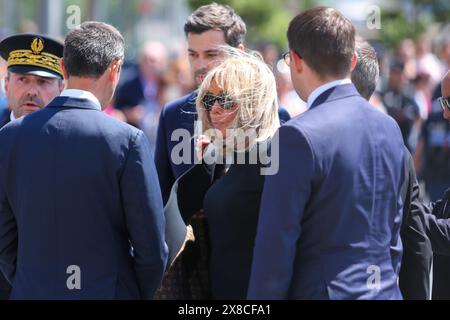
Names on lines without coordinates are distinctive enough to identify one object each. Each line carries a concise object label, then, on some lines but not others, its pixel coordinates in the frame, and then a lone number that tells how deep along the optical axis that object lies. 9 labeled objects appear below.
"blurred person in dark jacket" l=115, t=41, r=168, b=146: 20.86
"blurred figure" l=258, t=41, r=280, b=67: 26.88
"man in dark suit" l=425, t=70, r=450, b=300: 7.64
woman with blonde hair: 7.21
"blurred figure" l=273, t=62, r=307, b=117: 21.81
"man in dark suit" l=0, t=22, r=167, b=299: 6.82
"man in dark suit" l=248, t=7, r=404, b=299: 6.16
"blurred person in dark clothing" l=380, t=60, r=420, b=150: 21.17
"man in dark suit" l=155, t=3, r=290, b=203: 9.20
